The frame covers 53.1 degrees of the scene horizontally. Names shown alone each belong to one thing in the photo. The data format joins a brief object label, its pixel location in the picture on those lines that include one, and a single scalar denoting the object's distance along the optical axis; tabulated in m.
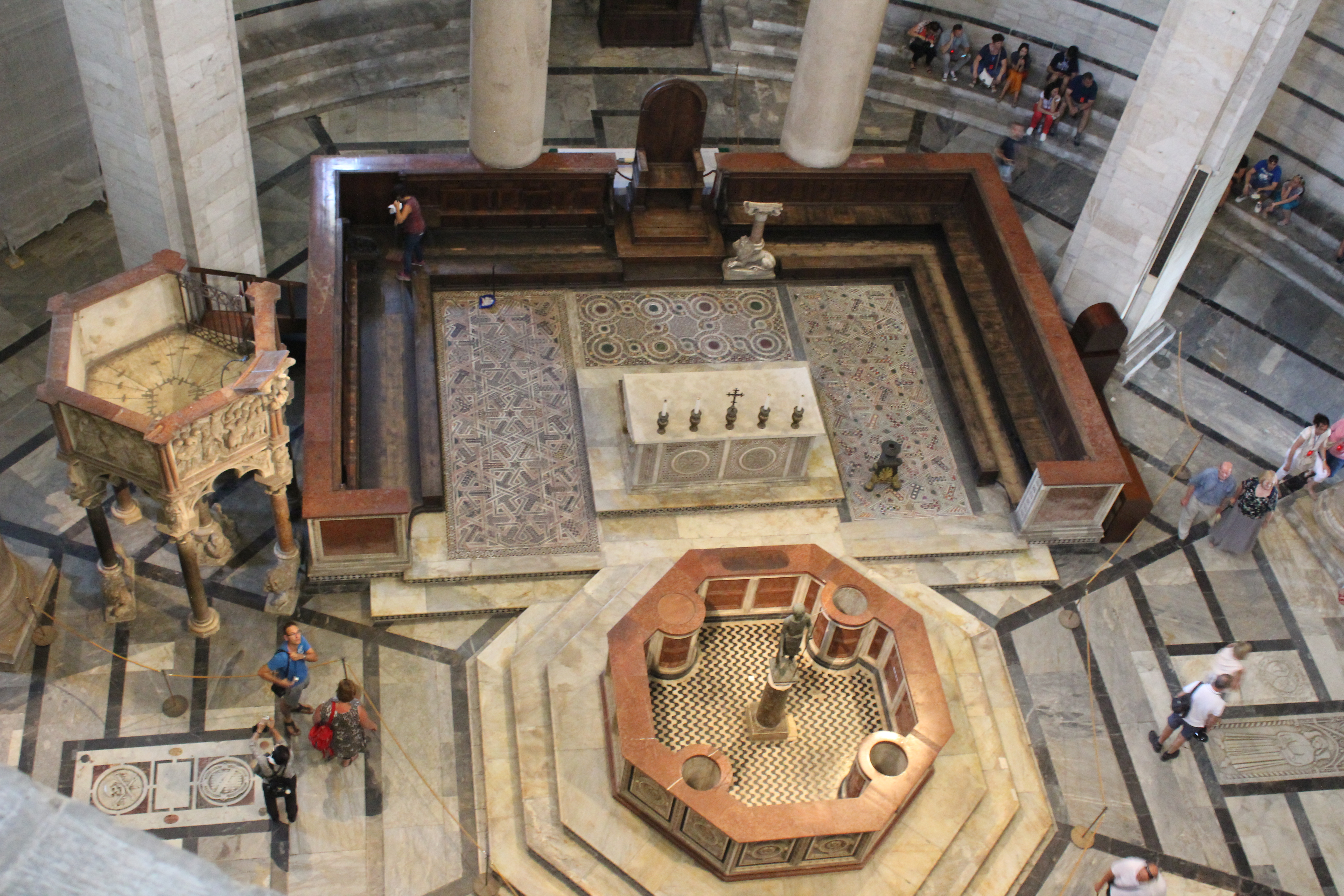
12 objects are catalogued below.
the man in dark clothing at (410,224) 11.61
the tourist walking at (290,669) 8.94
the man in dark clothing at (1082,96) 14.41
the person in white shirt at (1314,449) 11.41
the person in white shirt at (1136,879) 8.41
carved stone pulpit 8.43
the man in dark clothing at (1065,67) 14.51
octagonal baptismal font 8.50
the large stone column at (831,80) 12.09
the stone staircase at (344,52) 13.84
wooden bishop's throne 12.59
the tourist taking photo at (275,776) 8.52
